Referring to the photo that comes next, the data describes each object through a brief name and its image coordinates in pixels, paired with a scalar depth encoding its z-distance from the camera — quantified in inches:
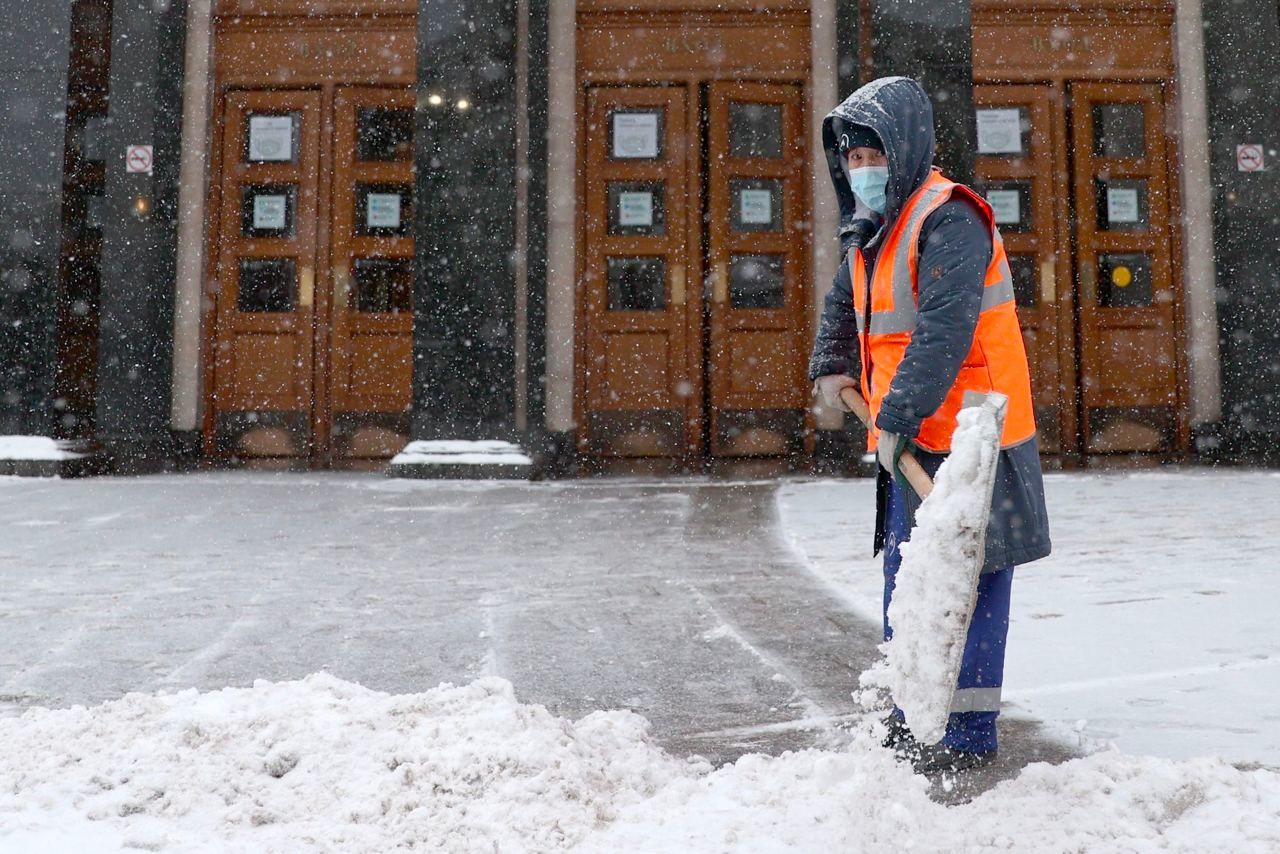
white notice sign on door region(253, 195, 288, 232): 377.4
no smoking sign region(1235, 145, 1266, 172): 356.8
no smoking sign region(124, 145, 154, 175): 355.9
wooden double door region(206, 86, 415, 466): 373.4
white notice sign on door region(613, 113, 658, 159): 366.0
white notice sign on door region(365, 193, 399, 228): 376.8
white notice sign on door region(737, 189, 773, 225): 365.1
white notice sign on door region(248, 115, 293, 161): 376.5
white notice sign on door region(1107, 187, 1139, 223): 370.3
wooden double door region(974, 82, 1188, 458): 366.0
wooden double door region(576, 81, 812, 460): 361.1
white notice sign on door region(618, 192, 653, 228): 365.7
